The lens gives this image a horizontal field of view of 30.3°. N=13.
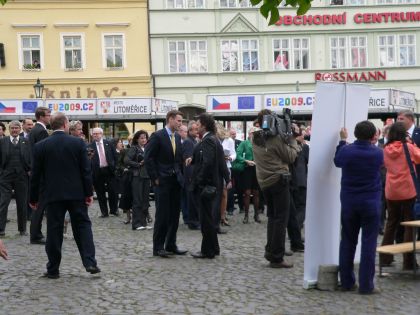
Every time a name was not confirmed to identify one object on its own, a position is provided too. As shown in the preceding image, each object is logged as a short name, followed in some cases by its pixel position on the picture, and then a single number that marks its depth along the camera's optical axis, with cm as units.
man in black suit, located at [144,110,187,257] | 1063
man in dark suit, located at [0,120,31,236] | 1317
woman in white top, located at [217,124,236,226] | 1471
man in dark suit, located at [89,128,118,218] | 1694
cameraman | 972
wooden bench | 900
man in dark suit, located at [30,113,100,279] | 906
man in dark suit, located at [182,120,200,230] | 1422
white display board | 838
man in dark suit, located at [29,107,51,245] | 1190
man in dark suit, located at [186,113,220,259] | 1059
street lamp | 2991
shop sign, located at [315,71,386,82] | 4072
